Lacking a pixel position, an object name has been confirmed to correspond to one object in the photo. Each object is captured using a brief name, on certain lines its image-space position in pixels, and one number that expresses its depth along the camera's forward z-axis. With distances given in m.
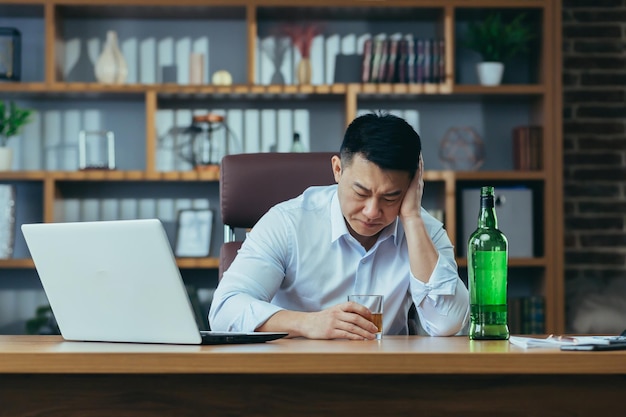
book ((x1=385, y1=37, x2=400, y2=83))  3.96
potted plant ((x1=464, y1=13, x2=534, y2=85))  3.93
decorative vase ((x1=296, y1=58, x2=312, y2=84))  3.98
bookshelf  3.98
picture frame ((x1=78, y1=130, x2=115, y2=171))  3.99
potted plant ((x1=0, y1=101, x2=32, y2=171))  3.89
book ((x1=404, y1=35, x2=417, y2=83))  3.94
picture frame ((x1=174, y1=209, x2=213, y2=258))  3.97
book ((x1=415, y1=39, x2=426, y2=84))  3.94
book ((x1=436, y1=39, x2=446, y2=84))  3.95
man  1.88
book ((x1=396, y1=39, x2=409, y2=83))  3.95
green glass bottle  1.51
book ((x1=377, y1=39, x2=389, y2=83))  3.96
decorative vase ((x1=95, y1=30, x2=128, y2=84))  3.94
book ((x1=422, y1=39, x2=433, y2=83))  3.94
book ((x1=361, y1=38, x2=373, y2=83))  3.96
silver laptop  1.31
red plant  4.04
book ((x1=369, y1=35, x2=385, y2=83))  3.96
